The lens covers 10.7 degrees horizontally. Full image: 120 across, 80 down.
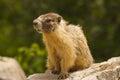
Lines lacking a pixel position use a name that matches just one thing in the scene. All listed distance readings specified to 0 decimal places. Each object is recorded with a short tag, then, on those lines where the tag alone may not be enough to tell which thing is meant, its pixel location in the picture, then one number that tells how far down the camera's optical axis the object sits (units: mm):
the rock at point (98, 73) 10695
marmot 11406
